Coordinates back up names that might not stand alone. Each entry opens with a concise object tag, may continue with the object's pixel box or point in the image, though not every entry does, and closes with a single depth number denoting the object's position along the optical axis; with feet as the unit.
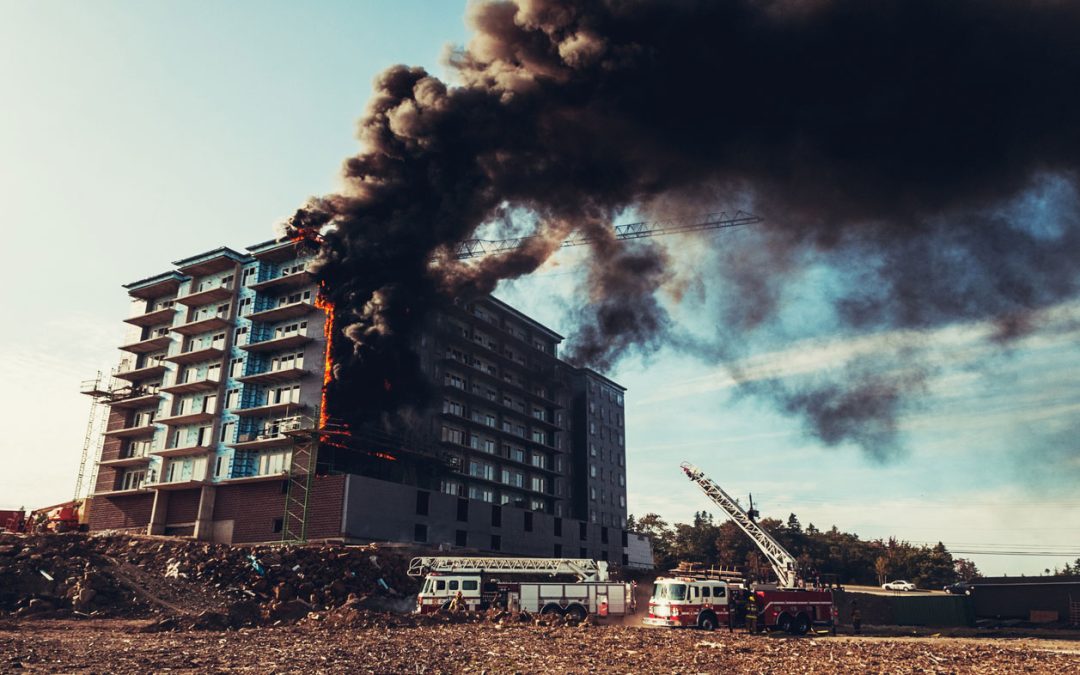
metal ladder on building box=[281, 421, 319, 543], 207.41
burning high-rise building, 215.72
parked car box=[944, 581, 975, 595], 214.94
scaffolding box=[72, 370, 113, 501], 266.36
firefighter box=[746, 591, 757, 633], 126.72
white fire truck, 135.74
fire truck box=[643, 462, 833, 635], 126.93
